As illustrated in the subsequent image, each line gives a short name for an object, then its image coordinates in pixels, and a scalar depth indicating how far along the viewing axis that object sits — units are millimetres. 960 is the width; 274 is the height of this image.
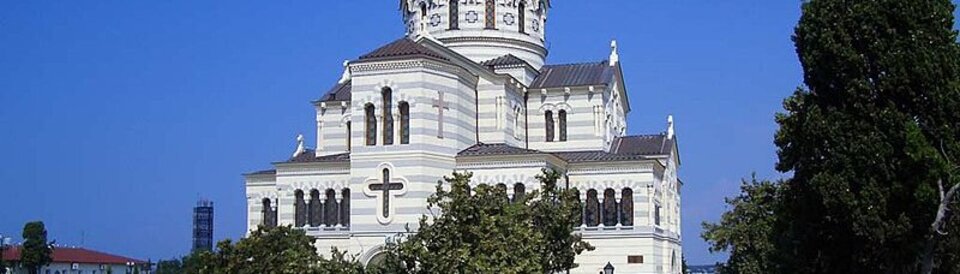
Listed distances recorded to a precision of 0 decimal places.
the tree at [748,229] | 43750
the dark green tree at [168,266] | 140175
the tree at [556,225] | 35469
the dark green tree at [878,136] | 24625
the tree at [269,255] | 33781
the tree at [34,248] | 87188
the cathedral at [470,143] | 45938
